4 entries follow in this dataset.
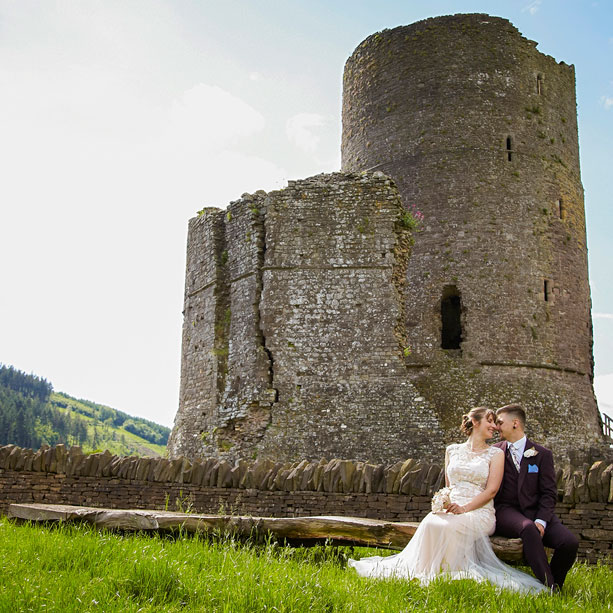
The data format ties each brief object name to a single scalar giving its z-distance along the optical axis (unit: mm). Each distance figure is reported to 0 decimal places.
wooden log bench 6668
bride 6000
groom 6000
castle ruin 15156
